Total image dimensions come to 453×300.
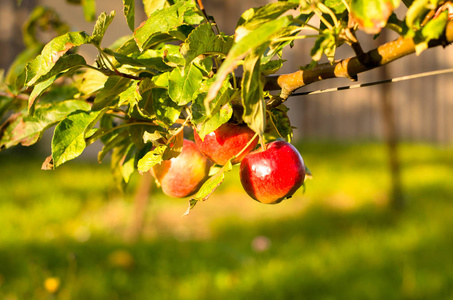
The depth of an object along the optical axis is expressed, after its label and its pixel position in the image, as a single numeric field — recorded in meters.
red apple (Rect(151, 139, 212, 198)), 0.75
